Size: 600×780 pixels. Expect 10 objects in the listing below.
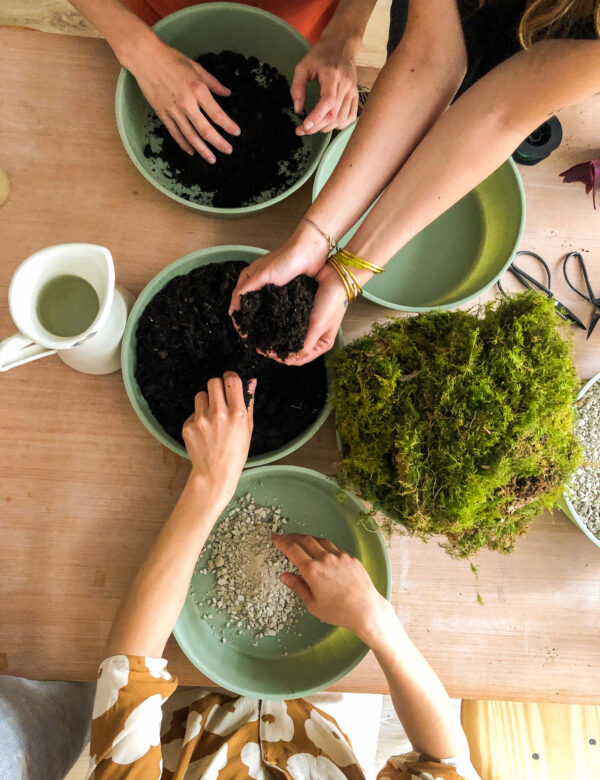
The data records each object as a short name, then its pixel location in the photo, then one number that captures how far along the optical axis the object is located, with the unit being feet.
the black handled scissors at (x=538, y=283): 3.15
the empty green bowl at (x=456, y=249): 2.96
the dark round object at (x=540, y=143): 3.09
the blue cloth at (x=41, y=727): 2.51
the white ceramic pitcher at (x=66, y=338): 2.23
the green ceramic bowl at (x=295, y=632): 2.66
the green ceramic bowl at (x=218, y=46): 2.84
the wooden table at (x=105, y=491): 2.75
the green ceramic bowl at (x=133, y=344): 2.62
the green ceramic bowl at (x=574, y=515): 2.80
